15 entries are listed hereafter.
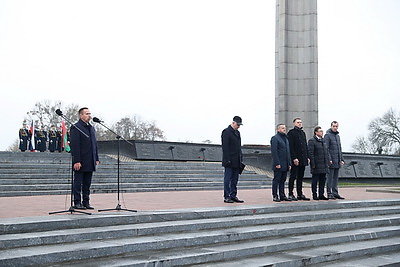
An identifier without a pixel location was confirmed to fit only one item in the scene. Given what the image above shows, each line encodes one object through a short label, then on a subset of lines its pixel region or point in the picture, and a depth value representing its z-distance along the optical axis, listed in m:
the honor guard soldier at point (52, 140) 27.95
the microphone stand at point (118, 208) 9.09
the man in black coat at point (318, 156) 12.70
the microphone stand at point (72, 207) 8.35
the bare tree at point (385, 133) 58.41
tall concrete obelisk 27.12
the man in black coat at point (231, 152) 11.54
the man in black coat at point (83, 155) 9.62
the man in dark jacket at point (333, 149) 13.05
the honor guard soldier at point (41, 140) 27.38
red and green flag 28.22
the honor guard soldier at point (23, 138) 26.22
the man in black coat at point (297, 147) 12.45
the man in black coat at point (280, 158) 12.07
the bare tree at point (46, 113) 50.06
